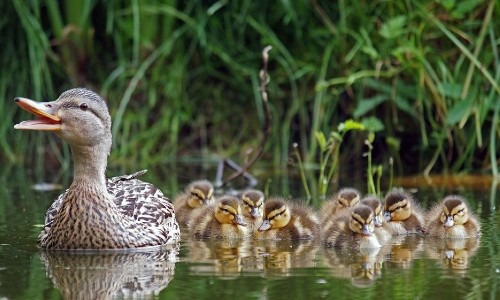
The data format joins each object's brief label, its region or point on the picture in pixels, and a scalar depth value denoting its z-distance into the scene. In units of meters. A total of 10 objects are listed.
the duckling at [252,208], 15.50
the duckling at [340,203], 15.95
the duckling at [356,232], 14.08
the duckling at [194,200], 17.20
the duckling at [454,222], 14.95
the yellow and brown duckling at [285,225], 15.10
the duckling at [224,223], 15.34
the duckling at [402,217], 15.44
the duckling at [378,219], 14.86
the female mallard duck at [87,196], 13.98
